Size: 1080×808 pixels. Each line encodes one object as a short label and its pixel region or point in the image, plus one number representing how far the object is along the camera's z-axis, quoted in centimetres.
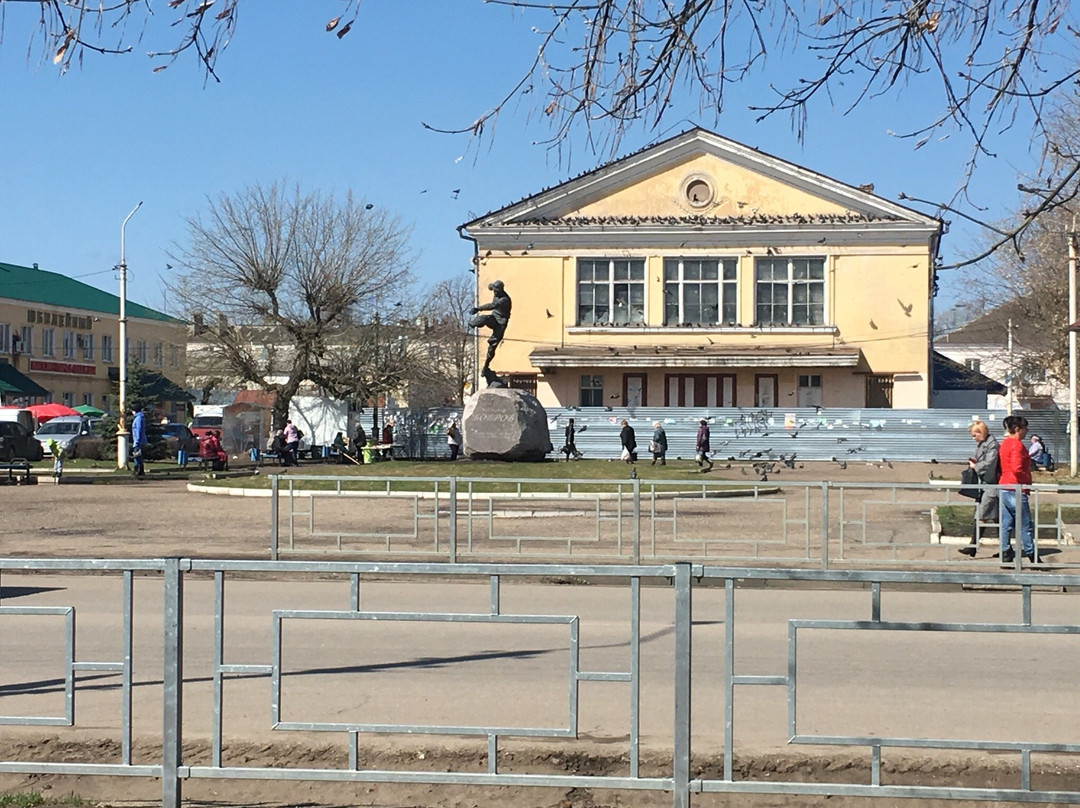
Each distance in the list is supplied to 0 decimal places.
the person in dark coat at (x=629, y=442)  4194
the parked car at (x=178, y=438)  4659
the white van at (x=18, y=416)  4909
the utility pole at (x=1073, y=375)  3316
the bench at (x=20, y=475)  3269
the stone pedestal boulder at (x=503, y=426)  3341
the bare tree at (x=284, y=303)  4825
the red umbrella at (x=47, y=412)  5466
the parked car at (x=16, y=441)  4288
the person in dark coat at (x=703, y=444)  4025
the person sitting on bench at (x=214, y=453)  4006
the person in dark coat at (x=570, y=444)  4564
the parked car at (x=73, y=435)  4578
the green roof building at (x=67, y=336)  6994
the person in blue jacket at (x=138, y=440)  3403
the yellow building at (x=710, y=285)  5134
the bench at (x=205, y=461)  4006
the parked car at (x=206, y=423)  5284
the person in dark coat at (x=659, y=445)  4081
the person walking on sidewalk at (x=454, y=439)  4562
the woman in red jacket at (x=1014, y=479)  1456
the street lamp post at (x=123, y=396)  4006
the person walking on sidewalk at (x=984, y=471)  1509
